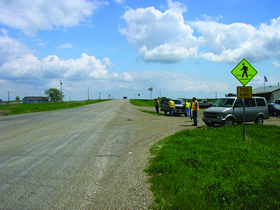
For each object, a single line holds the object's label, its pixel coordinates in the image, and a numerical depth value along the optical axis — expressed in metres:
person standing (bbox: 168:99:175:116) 25.09
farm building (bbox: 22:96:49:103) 187.48
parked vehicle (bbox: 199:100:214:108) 45.14
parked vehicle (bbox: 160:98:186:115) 26.12
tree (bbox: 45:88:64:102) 132.15
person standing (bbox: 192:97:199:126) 15.20
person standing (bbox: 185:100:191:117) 25.05
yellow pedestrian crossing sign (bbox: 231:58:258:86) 9.27
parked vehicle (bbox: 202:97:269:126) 13.81
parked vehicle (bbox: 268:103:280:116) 26.11
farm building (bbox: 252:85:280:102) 50.47
